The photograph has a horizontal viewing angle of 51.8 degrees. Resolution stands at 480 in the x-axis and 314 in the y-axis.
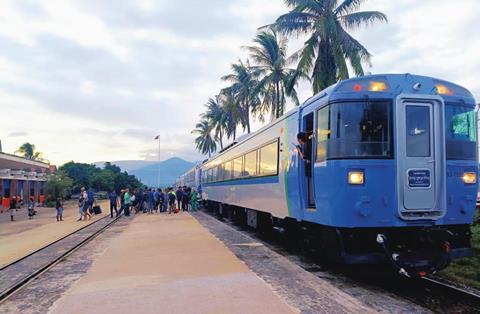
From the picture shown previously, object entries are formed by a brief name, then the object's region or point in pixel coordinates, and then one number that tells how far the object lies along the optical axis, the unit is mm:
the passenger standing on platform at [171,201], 28147
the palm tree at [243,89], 37312
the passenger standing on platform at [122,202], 27575
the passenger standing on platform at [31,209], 27312
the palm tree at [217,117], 46534
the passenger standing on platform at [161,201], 28969
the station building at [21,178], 39372
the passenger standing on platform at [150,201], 28656
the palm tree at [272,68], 31969
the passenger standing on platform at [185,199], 30984
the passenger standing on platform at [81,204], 24797
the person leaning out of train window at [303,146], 8883
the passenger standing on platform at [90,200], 25375
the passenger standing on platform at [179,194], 30938
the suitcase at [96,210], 28520
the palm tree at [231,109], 39262
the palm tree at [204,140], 67088
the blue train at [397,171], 7473
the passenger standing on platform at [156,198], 29200
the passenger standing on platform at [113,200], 26469
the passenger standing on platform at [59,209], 25156
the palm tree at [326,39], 23578
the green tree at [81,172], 77812
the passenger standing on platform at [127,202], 27000
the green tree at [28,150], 85875
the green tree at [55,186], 49688
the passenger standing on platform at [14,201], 34944
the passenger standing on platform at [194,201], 30675
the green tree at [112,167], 106100
